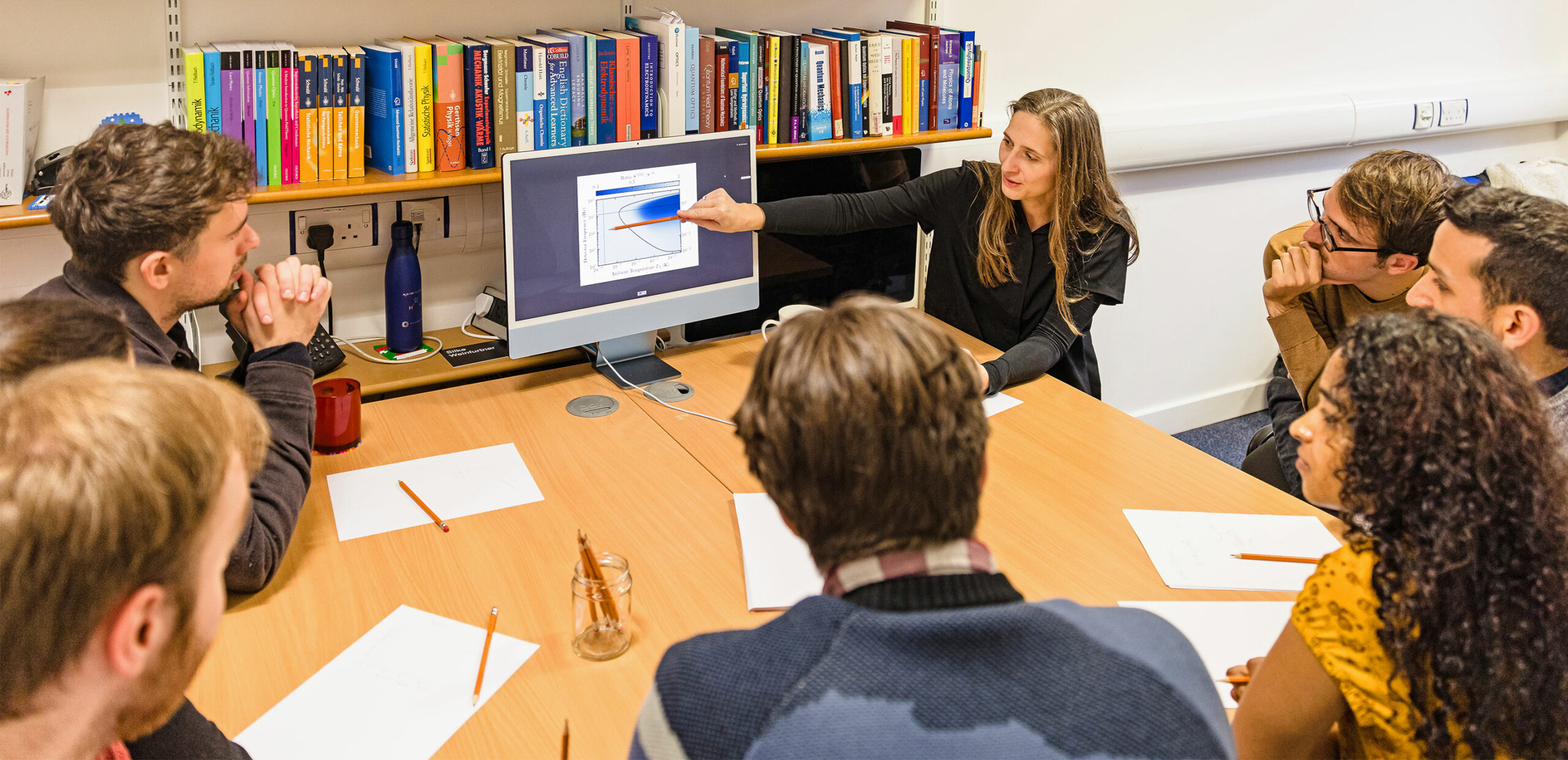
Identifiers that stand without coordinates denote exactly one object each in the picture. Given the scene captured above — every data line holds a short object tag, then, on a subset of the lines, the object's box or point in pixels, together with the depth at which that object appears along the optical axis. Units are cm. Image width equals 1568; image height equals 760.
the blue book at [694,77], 225
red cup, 181
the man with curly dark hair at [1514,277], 153
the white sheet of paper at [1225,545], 155
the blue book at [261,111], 194
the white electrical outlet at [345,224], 221
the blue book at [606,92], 219
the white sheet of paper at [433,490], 165
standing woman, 228
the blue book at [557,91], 214
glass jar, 135
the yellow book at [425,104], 204
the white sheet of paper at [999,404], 213
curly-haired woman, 96
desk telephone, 214
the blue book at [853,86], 246
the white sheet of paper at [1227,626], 138
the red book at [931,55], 256
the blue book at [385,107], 202
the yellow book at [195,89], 188
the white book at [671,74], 223
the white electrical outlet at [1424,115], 369
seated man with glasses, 202
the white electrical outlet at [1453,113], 374
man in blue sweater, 72
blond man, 68
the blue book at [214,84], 189
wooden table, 130
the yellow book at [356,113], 203
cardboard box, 182
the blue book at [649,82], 223
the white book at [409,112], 203
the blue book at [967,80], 262
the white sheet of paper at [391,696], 119
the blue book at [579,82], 216
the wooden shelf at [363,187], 181
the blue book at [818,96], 243
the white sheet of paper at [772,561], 148
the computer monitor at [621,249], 199
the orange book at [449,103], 206
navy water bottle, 222
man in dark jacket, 153
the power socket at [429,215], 230
